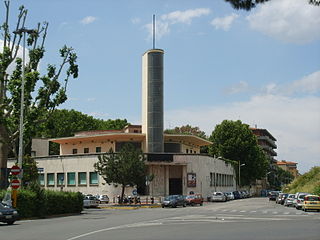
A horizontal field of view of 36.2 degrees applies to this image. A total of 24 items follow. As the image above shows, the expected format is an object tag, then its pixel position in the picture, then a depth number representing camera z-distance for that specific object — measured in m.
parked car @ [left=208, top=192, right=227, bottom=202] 68.62
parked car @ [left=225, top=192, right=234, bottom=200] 74.34
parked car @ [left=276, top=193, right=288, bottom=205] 58.20
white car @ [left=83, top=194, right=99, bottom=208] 50.75
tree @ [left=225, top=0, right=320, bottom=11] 12.88
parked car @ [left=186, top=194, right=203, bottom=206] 57.34
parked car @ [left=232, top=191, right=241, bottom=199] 81.12
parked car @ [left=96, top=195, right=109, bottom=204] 62.95
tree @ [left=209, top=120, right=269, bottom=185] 98.56
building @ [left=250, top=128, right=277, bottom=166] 165.12
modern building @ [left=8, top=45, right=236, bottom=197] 68.12
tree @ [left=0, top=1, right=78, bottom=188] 37.09
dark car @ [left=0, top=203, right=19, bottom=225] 25.81
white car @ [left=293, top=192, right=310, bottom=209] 44.83
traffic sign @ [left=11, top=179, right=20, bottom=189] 29.39
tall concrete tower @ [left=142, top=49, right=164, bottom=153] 69.50
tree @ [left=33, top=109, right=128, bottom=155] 94.75
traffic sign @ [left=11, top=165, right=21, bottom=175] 29.59
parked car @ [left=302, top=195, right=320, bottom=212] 40.09
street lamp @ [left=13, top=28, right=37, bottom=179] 33.77
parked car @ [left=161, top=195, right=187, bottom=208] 51.52
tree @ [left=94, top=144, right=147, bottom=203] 57.00
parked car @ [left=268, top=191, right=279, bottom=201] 70.78
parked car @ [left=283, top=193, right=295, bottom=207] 51.66
